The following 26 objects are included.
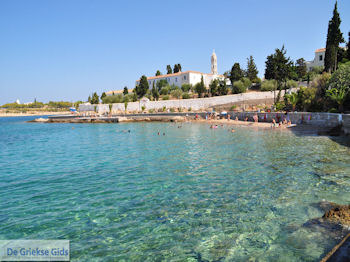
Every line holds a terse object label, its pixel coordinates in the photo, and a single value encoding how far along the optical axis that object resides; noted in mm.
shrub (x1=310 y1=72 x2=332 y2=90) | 31219
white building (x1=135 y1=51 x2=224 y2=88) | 78688
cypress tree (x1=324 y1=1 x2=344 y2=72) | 35219
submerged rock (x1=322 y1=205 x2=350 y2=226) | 5300
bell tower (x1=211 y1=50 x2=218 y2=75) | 84125
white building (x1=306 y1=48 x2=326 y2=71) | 60444
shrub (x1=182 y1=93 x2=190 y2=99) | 67231
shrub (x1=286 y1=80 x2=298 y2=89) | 49900
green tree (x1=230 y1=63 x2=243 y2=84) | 65938
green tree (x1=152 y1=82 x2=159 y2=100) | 70469
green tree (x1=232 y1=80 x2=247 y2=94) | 57438
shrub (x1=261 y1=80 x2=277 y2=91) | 52356
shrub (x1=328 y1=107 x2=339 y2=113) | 25281
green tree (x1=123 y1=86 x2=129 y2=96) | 90150
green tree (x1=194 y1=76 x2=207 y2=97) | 63616
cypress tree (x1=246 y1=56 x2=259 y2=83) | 67738
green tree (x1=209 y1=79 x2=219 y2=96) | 62188
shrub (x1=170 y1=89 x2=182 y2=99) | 69812
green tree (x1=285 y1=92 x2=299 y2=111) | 33209
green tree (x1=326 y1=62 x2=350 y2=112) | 24181
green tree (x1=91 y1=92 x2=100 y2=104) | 86000
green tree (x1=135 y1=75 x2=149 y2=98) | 82250
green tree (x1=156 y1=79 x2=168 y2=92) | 83188
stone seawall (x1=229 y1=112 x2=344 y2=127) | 22058
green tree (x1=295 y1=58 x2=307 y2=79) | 60094
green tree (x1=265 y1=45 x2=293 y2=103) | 39344
